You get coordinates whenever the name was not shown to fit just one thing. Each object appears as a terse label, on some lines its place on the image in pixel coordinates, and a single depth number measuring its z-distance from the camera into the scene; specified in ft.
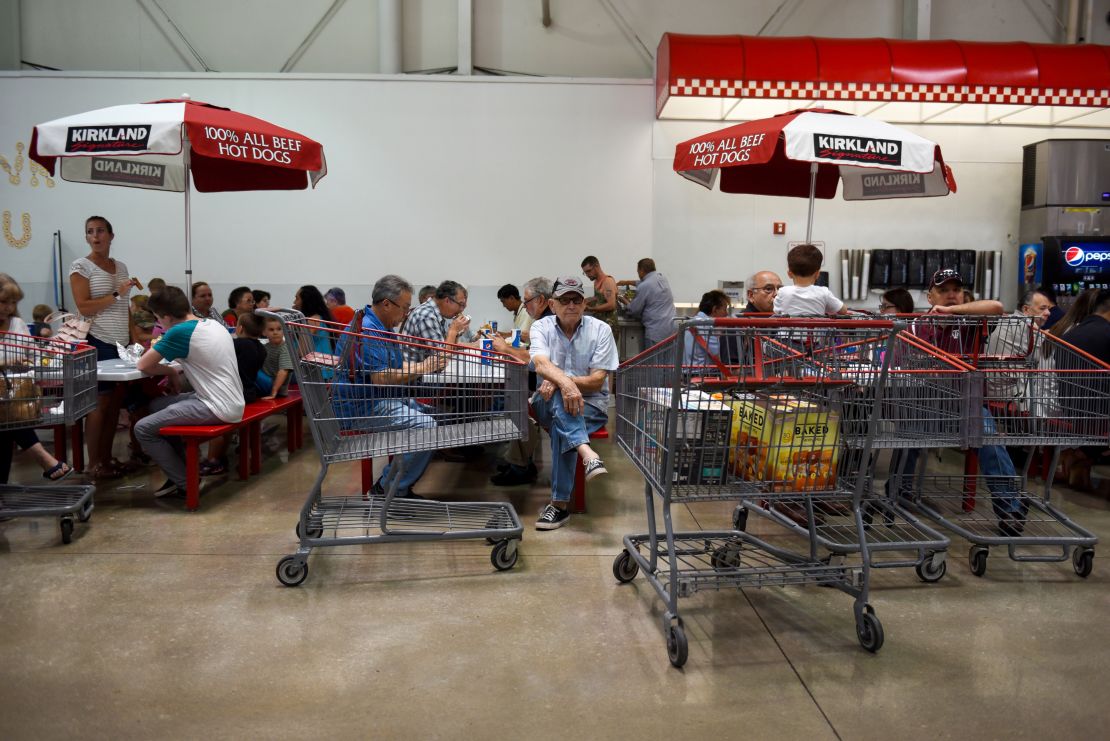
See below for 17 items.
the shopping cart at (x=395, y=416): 12.64
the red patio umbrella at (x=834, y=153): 18.58
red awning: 29.68
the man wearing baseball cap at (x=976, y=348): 14.17
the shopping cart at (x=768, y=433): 9.86
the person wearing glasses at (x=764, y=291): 18.34
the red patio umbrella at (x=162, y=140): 17.95
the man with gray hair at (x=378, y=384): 13.01
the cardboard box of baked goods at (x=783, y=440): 10.34
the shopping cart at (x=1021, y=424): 13.06
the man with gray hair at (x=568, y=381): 14.96
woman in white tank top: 18.42
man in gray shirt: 30.66
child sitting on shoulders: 15.84
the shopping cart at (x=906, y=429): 12.20
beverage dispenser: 31.83
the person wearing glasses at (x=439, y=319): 18.94
